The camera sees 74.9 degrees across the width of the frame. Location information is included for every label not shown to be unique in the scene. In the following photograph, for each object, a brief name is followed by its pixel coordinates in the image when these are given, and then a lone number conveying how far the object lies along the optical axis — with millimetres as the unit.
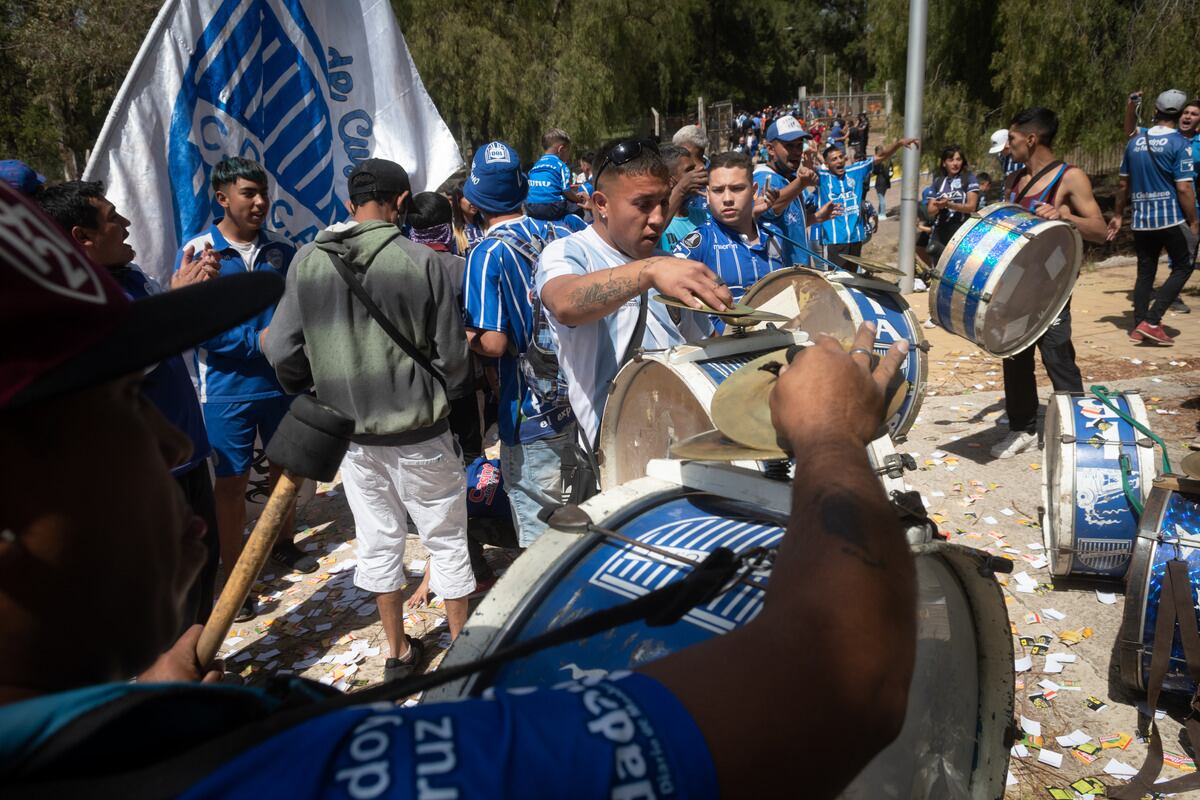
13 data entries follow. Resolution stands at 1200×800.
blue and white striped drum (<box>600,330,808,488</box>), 2434
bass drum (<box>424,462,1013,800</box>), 1443
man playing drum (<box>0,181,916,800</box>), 637
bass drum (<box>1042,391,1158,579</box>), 3650
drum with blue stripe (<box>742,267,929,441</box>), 3660
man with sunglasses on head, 2861
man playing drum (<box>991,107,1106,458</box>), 5090
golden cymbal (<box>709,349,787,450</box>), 1394
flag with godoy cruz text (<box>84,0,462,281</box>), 3895
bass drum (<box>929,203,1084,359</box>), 4387
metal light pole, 7941
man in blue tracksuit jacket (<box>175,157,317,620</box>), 3973
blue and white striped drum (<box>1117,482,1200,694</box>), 2926
